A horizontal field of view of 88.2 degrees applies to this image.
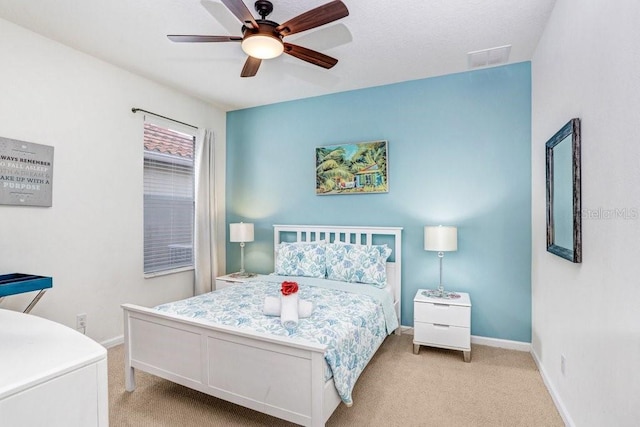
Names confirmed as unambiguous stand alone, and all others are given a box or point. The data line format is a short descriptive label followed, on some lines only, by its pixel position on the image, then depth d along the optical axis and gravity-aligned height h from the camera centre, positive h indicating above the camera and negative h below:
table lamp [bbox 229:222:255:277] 4.09 -0.20
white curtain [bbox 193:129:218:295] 4.10 +0.02
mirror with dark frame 1.84 +0.13
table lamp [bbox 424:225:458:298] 3.07 -0.23
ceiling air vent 2.91 +1.45
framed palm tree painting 3.70 +0.55
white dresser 0.75 -0.39
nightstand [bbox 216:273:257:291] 3.90 -0.75
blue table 2.16 -0.45
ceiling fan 1.90 +1.18
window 3.64 +0.22
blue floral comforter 1.99 -0.71
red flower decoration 2.26 -0.50
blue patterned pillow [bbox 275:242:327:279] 3.54 -0.48
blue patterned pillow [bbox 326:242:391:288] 3.30 -0.49
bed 1.78 -0.89
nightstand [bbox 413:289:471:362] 2.90 -0.97
